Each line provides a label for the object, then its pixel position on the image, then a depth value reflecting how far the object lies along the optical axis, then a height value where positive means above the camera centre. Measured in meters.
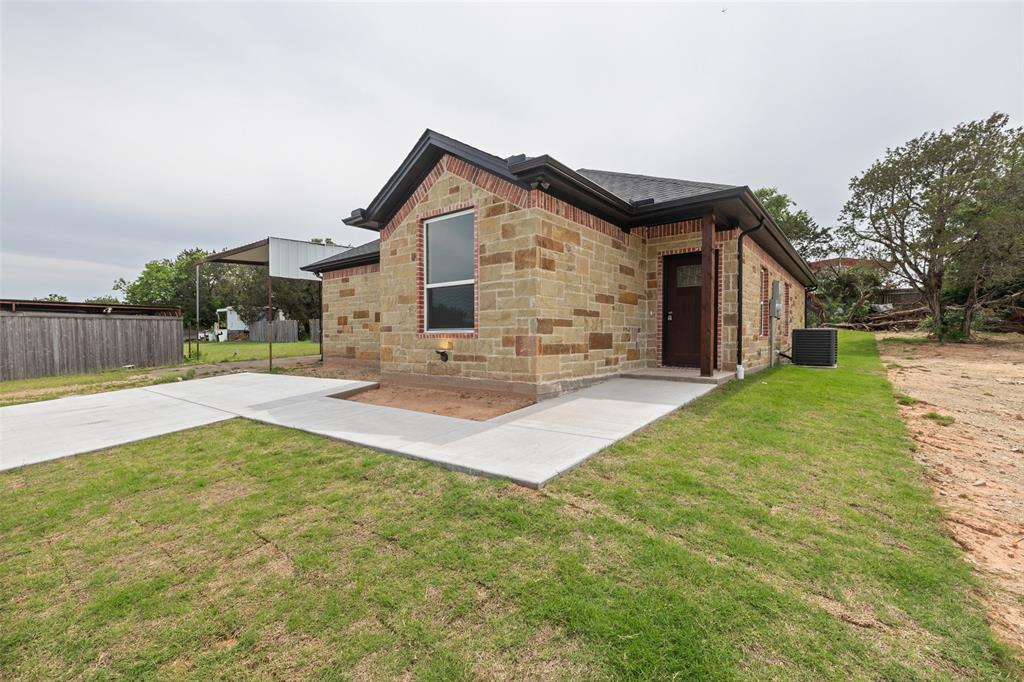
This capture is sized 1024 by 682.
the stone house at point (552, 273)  5.99 +1.05
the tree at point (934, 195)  14.74 +5.47
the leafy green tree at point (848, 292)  24.03 +2.33
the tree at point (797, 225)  30.41 +8.12
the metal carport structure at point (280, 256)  10.63 +2.26
